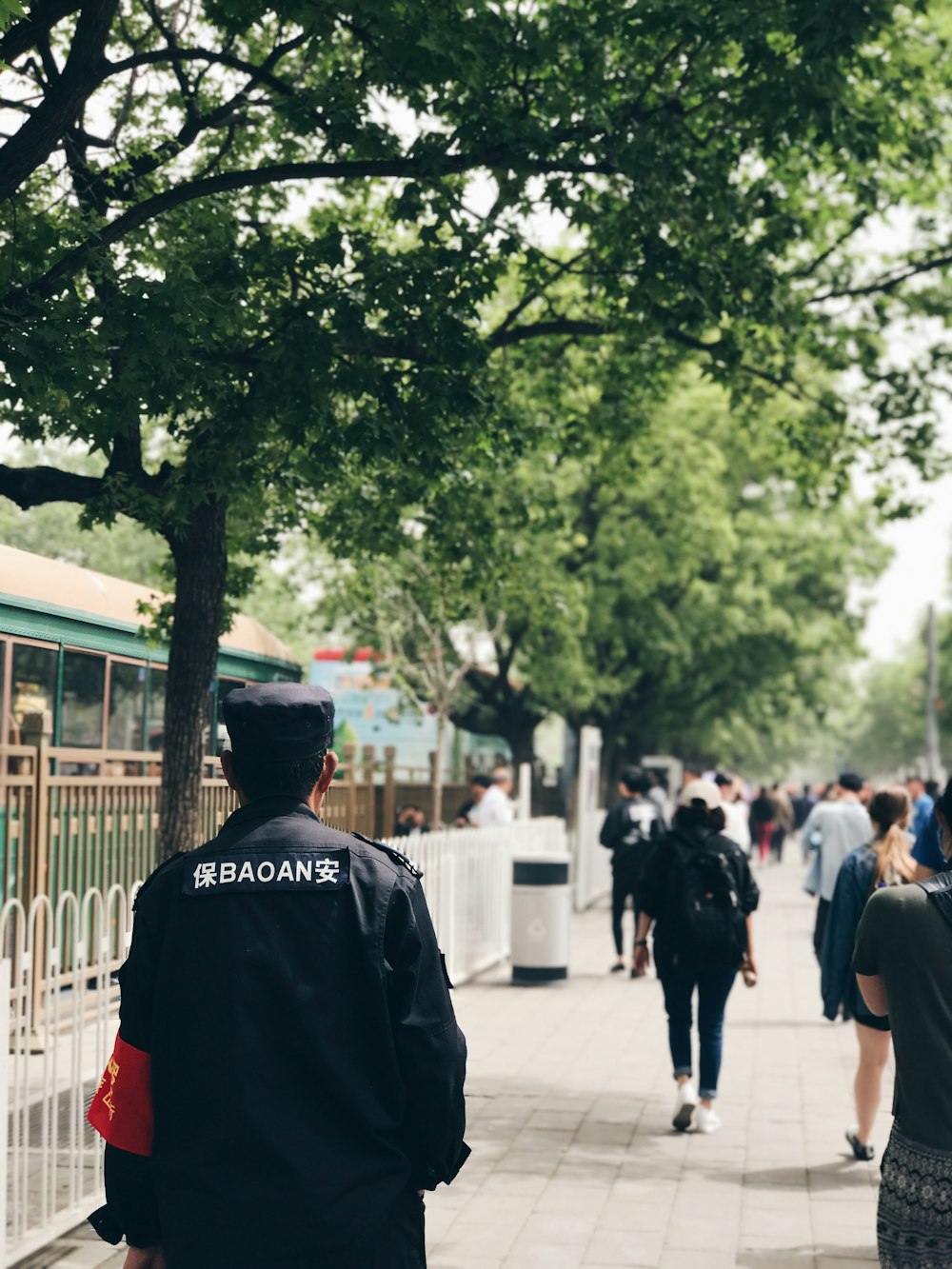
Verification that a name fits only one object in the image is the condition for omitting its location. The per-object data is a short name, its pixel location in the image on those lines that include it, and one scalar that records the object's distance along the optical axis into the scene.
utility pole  35.78
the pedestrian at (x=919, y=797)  14.46
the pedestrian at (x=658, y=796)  20.86
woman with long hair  7.46
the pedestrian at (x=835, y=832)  11.14
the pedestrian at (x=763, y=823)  33.81
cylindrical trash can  14.05
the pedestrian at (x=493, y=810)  15.98
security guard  2.70
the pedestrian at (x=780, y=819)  35.59
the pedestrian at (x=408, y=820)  17.25
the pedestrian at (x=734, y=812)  15.13
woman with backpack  8.34
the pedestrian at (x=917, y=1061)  3.77
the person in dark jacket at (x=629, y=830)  14.52
